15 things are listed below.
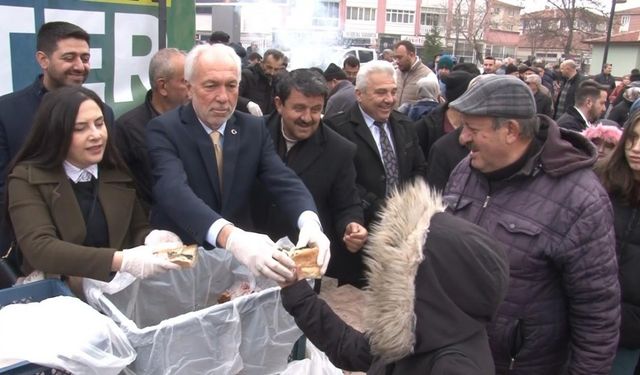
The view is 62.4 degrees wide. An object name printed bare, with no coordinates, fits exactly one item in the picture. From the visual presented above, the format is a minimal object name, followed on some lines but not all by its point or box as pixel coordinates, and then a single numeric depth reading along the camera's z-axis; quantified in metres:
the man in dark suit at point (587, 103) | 5.06
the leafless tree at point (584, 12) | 30.27
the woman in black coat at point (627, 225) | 2.28
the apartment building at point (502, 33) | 58.93
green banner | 3.34
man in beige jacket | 6.27
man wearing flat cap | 1.80
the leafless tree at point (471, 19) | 46.44
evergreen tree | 33.38
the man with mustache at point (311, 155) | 2.83
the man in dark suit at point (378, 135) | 3.46
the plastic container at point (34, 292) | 1.84
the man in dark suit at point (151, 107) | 2.80
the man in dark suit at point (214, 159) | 2.01
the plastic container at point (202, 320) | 1.64
